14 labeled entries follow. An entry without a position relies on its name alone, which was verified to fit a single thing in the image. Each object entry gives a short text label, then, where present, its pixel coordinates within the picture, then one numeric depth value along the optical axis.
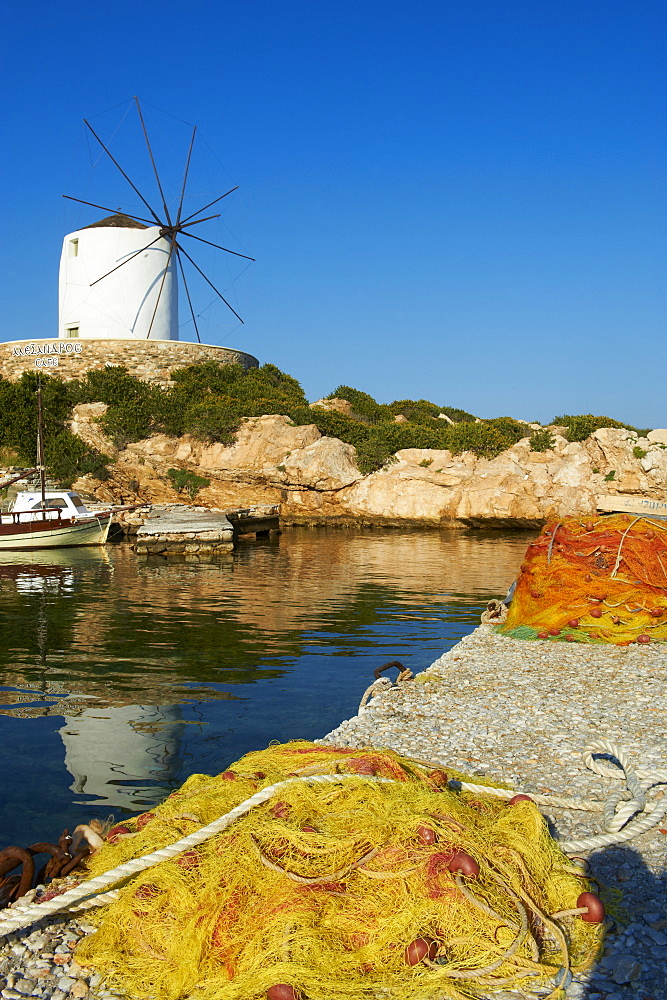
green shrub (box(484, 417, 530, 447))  52.57
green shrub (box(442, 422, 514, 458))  43.78
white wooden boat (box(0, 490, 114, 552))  30.00
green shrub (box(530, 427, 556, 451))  44.47
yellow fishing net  3.56
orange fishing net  11.57
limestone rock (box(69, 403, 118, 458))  44.16
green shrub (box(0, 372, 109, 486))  41.66
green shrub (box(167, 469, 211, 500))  42.41
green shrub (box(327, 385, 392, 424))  56.75
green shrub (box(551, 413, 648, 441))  47.91
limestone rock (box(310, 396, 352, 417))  56.66
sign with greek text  48.62
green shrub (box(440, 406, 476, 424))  66.19
